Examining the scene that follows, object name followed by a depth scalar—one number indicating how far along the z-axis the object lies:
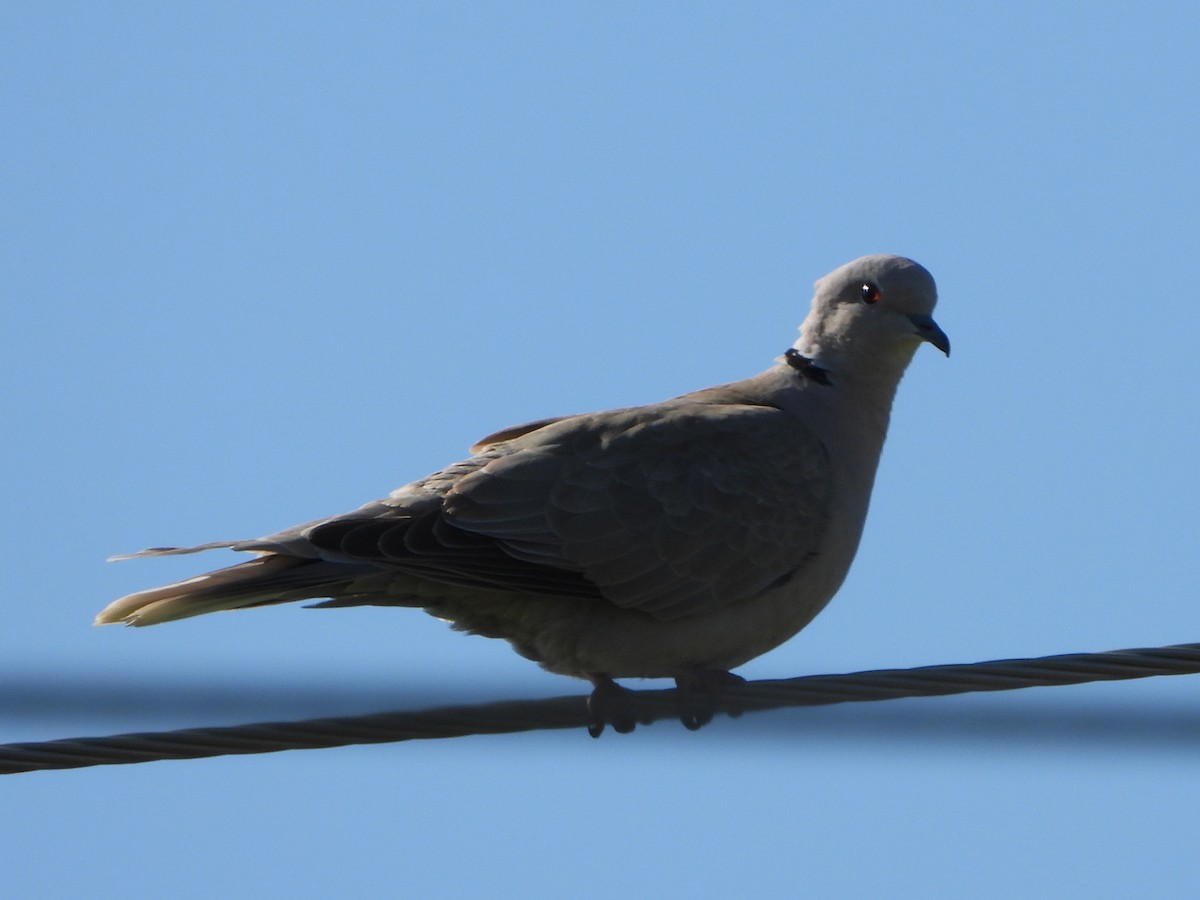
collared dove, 10.41
